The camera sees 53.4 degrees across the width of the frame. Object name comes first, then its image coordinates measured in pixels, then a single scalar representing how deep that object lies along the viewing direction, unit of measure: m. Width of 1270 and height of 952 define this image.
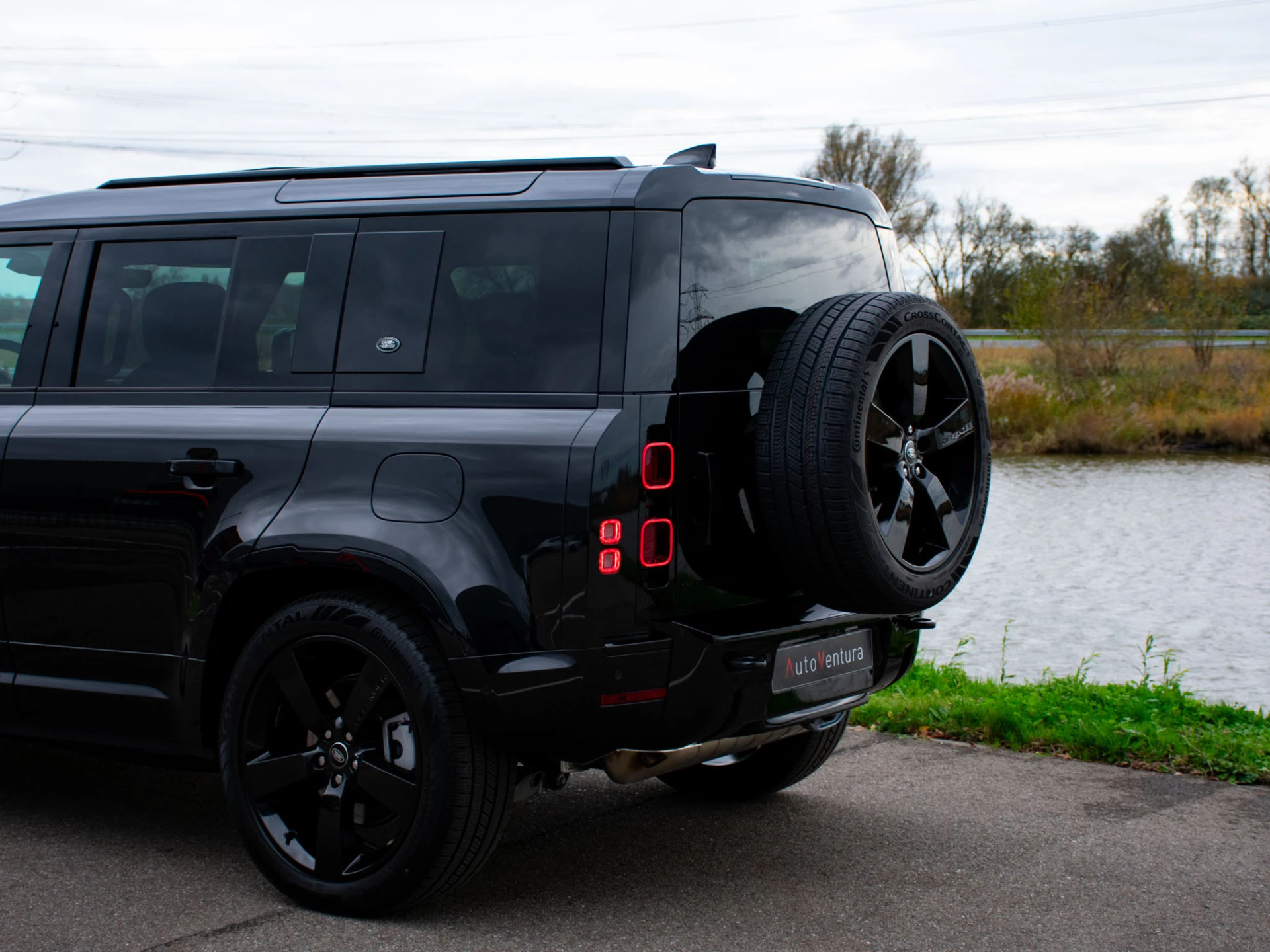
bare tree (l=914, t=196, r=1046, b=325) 43.25
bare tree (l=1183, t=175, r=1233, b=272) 37.53
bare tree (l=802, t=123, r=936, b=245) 44.69
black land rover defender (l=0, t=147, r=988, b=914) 3.09
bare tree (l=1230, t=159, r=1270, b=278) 42.97
